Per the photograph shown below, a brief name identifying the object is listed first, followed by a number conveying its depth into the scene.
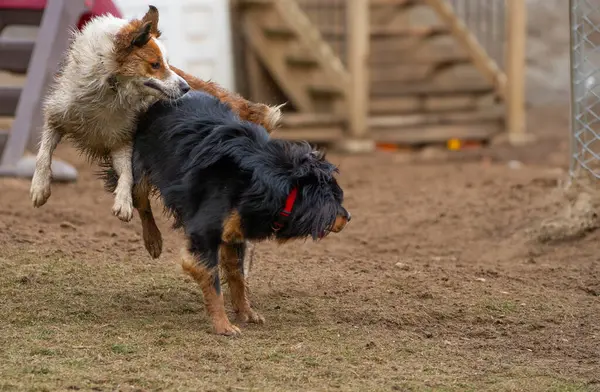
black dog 8.84
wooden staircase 23.02
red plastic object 14.71
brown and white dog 9.55
